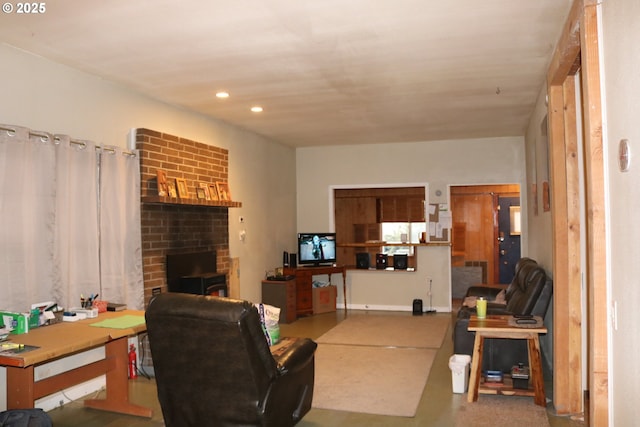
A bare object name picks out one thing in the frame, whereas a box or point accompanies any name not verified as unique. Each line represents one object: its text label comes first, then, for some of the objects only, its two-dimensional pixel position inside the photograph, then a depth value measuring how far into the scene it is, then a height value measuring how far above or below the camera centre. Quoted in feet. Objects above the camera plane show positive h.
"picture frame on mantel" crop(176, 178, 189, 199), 17.99 +1.52
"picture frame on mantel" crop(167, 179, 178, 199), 17.51 +1.47
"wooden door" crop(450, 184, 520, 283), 35.53 +0.04
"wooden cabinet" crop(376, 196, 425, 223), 31.96 +1.24
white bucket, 14.33 -3.83
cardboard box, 27.37 -3.51
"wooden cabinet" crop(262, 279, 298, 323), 25.03 -2.99
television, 27.96 -0.94
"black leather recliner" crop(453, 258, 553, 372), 14.94 -3.11
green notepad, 12.05 -2.02
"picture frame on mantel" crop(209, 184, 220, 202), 20.02 +1.51
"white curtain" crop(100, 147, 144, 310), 15.38 +0.16
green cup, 13.81 -2.06
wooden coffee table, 12.98 -3.12
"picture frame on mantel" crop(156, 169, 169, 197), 17.05 +1.60
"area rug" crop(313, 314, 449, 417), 13.88 -4.33
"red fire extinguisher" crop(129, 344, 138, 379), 16.34 -3.93
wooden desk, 10.17 -2.75
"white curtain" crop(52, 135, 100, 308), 13.82 +0.31
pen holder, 13.88 -1.81
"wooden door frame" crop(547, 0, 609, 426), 12.10 +0.03
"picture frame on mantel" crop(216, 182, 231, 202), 20.54 +1.59
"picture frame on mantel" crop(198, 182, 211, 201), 19.58 +1.60
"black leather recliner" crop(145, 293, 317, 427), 9.59 -2.44
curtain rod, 12.54 +2.48
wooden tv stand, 26.30 -2.66
